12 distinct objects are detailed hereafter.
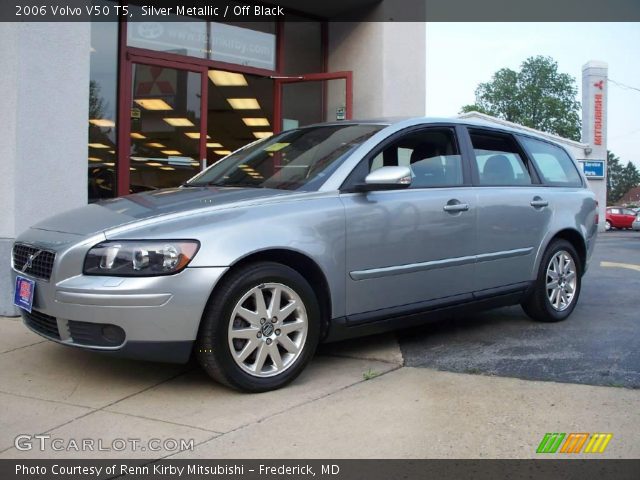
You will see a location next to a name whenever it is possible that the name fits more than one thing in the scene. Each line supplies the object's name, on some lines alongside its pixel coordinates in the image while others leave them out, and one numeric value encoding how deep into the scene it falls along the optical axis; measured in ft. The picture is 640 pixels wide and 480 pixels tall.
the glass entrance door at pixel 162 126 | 25.95
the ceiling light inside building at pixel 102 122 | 25.17
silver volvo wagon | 11.39
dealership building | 19.13
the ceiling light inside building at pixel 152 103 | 26.32
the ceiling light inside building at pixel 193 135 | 28.04
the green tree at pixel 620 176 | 397.80
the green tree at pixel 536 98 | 254.47
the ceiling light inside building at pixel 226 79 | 29.58
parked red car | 106.52
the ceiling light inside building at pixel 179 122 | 27.42
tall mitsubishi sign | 95.04
